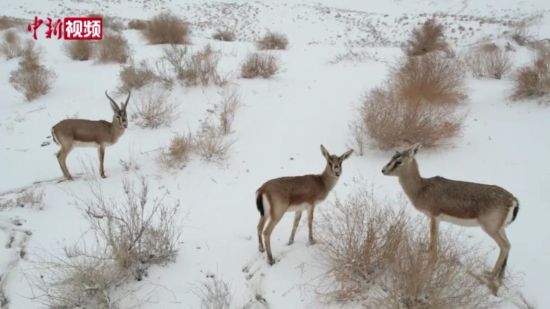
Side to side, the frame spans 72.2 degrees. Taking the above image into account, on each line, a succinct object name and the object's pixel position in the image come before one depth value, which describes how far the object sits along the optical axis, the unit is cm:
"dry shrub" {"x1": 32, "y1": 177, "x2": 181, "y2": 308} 378
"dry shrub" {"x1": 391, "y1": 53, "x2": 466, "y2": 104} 814
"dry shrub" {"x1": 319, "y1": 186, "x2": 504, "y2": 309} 325
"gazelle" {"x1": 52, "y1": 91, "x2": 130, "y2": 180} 691
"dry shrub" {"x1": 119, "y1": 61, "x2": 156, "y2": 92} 1041
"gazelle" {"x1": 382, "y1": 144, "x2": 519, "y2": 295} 392
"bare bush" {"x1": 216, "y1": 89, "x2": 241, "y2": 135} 834
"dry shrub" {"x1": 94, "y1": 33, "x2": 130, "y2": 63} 1306
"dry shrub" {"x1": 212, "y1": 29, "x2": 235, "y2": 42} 1798
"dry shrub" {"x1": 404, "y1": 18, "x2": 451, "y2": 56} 1295
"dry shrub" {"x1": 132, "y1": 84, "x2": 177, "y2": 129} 879
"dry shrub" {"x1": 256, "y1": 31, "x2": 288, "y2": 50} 1503
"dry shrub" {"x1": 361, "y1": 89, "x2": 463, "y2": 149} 701
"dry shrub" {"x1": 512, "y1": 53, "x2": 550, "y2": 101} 818
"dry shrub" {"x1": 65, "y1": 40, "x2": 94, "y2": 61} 1399
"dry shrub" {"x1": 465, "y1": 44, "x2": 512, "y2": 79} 1052
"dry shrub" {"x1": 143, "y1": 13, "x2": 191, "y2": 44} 1482
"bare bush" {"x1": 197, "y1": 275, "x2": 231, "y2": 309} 384
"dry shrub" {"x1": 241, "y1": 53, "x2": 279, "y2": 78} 1091
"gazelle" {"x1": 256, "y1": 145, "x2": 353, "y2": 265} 451
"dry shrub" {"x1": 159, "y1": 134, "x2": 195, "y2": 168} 723
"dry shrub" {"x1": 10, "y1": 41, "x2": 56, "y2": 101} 1086
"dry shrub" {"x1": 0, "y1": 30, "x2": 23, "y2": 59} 1460
